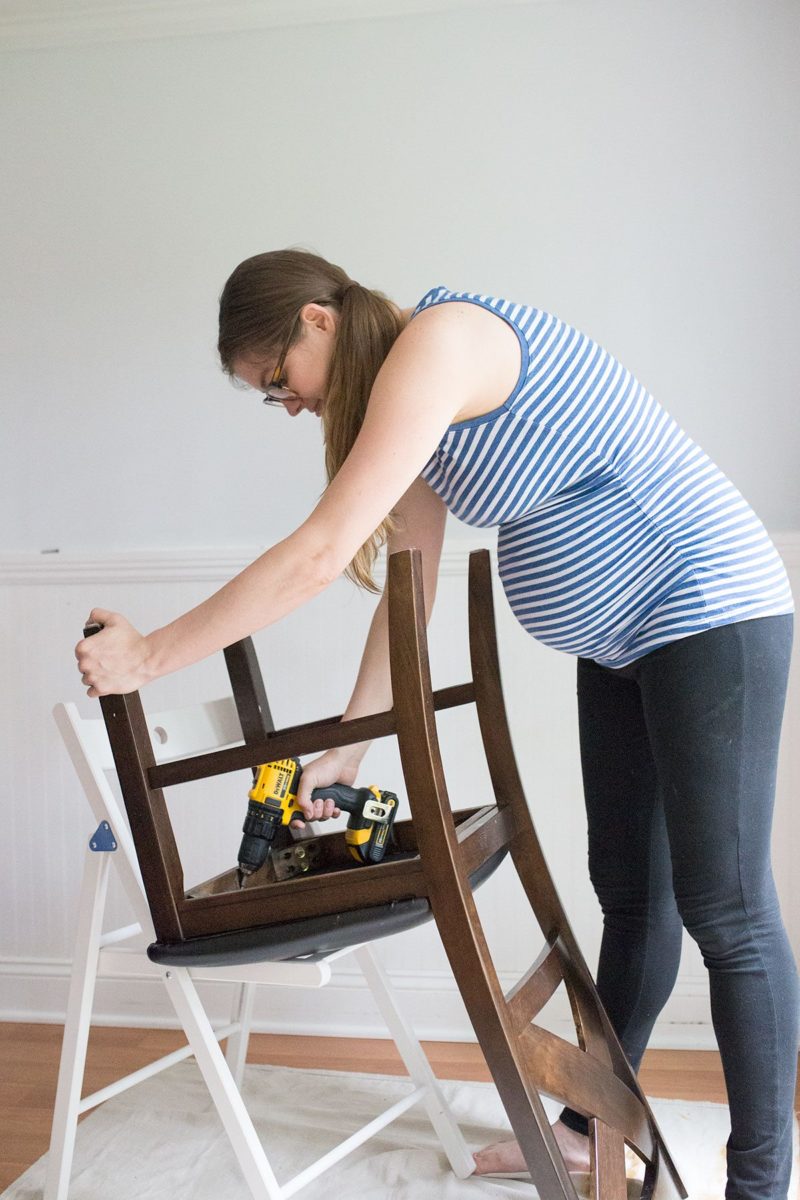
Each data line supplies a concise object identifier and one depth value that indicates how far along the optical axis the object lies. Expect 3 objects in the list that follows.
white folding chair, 1.24
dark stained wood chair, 1.11
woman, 1.18
